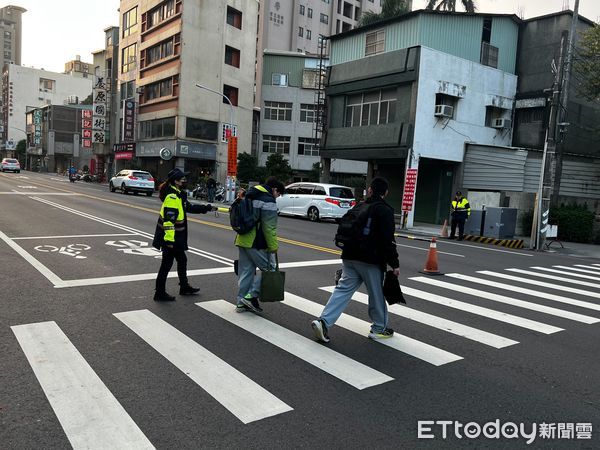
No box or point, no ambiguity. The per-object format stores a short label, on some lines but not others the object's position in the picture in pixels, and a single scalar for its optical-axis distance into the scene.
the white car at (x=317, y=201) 21.95
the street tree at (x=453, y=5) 33.97
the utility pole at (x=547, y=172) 17.17
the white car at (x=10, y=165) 61.81
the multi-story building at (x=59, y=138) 82.50
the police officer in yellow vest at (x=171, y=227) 6.80
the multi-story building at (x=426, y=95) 24.28
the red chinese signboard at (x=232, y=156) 31.03
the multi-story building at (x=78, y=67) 128.73
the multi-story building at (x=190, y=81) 42.94
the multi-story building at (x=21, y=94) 104.75
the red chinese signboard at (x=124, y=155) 50.03
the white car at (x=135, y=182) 33.31
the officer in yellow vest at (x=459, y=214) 18.94
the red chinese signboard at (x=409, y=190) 22.40
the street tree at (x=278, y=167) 40.12
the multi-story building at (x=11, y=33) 151.50
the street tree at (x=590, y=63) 21.25
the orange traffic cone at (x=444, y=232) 19.49
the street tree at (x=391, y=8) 36.25
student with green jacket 6.30
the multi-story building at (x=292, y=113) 52.84
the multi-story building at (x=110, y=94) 55.66
